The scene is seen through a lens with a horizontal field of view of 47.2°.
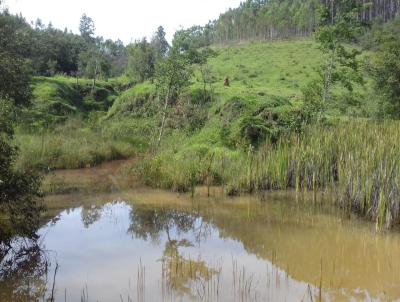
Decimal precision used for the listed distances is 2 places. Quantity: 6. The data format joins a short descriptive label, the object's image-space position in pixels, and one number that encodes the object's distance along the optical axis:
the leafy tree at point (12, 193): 6.43
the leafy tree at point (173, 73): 14.52
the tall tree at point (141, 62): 38.84
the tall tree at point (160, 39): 73.12
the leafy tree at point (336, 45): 14.03
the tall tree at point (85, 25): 85.86
